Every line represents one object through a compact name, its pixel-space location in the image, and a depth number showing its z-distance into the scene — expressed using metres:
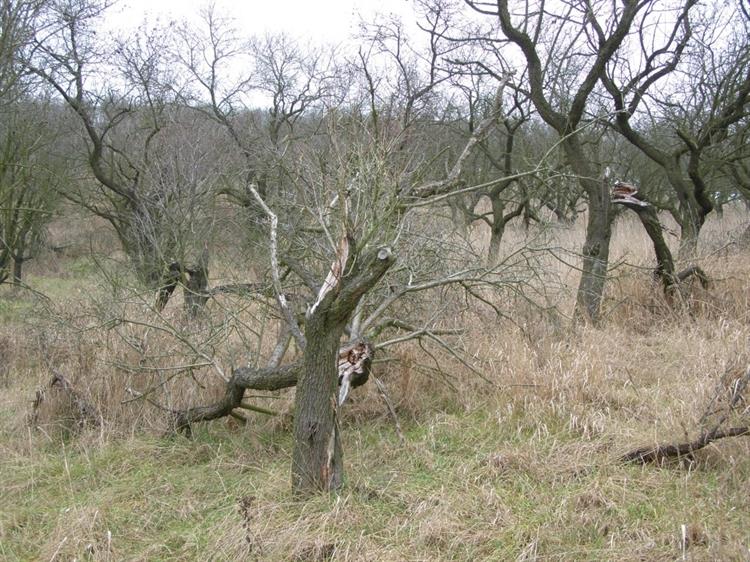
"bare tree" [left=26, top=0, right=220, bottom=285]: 8.12
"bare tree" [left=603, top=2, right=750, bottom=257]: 9.12
